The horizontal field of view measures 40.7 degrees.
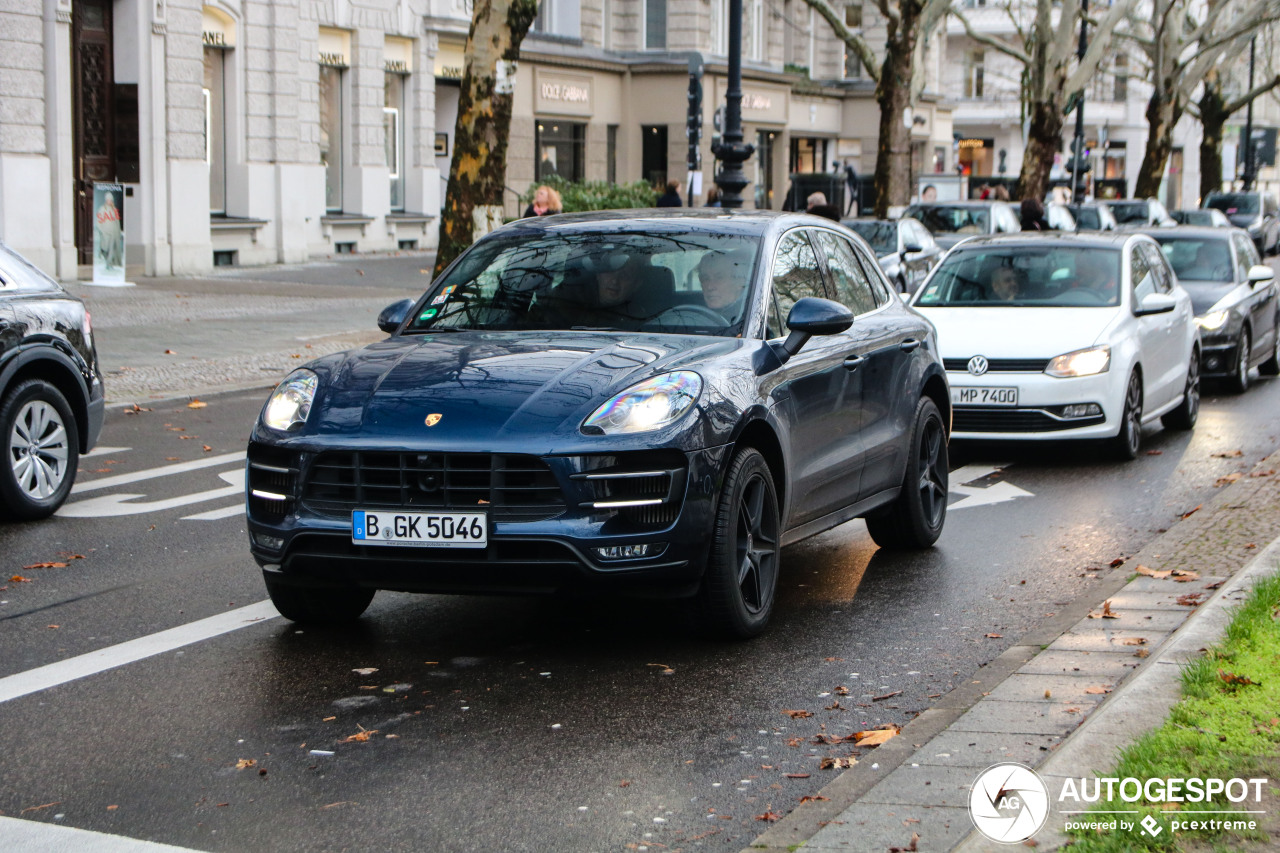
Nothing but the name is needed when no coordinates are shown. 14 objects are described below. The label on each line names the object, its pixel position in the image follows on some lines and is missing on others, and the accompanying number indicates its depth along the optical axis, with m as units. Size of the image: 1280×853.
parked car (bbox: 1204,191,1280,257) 50.12
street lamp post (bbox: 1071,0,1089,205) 46.92
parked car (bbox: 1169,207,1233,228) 39.46
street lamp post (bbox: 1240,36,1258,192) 69.12
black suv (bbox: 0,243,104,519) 8.97
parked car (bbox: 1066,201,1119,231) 33.41
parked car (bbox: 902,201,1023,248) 26.22
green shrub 35.59
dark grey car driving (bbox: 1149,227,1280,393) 16.31
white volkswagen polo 11.64
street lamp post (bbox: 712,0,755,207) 23.27
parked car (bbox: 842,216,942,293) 21.91
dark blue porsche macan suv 5.82
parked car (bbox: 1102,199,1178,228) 37.44
